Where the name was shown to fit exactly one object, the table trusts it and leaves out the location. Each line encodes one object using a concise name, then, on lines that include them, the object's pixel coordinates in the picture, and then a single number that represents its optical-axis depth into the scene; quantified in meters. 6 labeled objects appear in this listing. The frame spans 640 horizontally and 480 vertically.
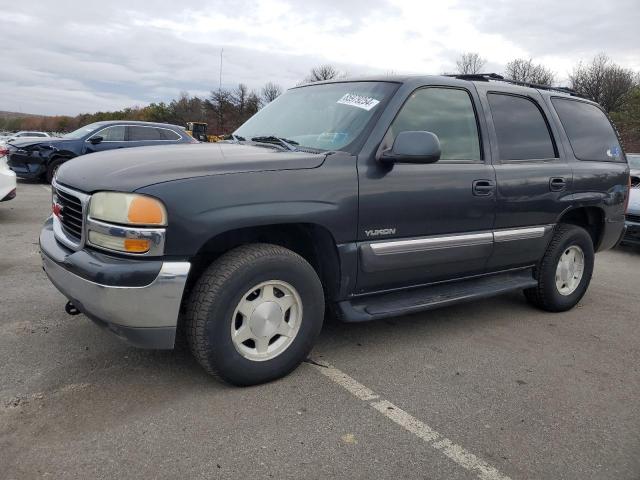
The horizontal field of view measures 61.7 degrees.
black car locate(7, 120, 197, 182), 12.15
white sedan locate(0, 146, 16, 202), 7.54
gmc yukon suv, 2.62
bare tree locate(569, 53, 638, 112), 43.97
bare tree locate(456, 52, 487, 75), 55.19
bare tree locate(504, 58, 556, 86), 48.74
